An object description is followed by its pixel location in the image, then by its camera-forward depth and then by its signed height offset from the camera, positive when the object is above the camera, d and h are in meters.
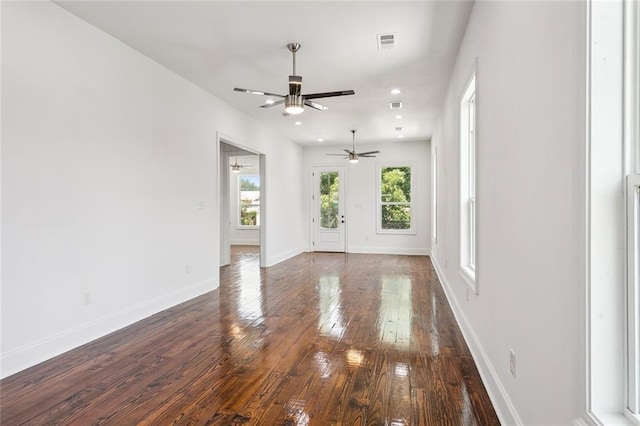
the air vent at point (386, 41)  3.41 +1.68
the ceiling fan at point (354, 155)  7.80 +1.23
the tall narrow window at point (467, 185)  3.52 +0.26
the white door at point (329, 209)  9.41 +0.04
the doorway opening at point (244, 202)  11.25 +0.29
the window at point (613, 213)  1.01 -0.01
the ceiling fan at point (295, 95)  3.62 +1.22
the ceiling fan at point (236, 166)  10.49 +1.34
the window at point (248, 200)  11.41 +0.35
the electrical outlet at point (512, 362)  1.81 -0.79
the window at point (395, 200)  9.06 +0.27
